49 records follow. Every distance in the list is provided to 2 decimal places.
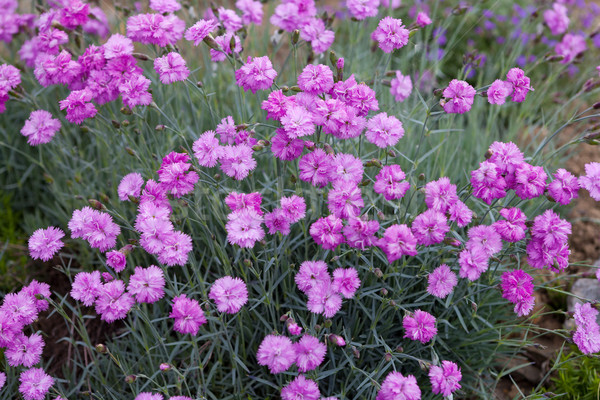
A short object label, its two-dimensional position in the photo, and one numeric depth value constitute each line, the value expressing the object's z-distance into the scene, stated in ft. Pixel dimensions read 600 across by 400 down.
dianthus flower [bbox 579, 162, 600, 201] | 3.31
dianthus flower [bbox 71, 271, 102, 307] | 3.30
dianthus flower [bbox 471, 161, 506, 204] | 3.24
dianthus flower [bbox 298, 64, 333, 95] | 3.31
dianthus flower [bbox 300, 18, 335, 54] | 3.68
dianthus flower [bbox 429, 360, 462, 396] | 3.17
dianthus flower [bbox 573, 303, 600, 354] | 3.32
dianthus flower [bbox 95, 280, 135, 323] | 3.24
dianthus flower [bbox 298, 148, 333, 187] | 3.25
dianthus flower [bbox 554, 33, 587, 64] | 4.17
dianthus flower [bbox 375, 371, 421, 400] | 3.13
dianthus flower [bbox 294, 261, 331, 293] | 3.26
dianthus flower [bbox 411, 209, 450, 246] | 3.19
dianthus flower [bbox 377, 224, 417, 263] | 3.14
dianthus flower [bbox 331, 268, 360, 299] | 3.23
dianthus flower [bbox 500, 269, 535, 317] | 3.27
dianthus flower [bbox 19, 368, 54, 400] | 3.31
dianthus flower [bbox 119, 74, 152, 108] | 3.44
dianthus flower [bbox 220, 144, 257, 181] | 3.28
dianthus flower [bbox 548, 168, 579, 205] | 3.29
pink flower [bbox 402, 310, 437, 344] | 3.21
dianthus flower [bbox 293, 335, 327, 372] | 3.18
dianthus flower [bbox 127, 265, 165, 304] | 3.21
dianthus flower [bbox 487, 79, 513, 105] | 3.37
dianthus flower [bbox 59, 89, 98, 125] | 3.45
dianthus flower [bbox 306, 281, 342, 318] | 3.23
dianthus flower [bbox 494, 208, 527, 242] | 3.23
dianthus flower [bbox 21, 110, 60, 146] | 3.63
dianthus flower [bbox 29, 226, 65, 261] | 3.38
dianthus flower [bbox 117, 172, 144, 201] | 3.40
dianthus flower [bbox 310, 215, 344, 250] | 3.18
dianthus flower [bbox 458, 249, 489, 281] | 3.22
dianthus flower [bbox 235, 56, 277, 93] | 3.34
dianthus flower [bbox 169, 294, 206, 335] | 3.17
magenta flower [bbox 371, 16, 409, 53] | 3.45
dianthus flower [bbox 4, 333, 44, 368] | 3.34
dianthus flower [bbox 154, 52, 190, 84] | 3.40
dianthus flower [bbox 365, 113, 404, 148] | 3.33
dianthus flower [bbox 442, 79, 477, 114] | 3.34
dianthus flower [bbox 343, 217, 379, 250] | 3.17
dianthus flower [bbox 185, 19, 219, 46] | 3.43
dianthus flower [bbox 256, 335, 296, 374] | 3.17
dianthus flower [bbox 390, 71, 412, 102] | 3.76
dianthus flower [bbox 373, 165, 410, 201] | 3.24
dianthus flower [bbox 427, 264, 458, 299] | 3.26
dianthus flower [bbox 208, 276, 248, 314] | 3.21
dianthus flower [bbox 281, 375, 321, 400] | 3.20
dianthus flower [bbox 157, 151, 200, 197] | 3.24
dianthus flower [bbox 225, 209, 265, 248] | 3.19
